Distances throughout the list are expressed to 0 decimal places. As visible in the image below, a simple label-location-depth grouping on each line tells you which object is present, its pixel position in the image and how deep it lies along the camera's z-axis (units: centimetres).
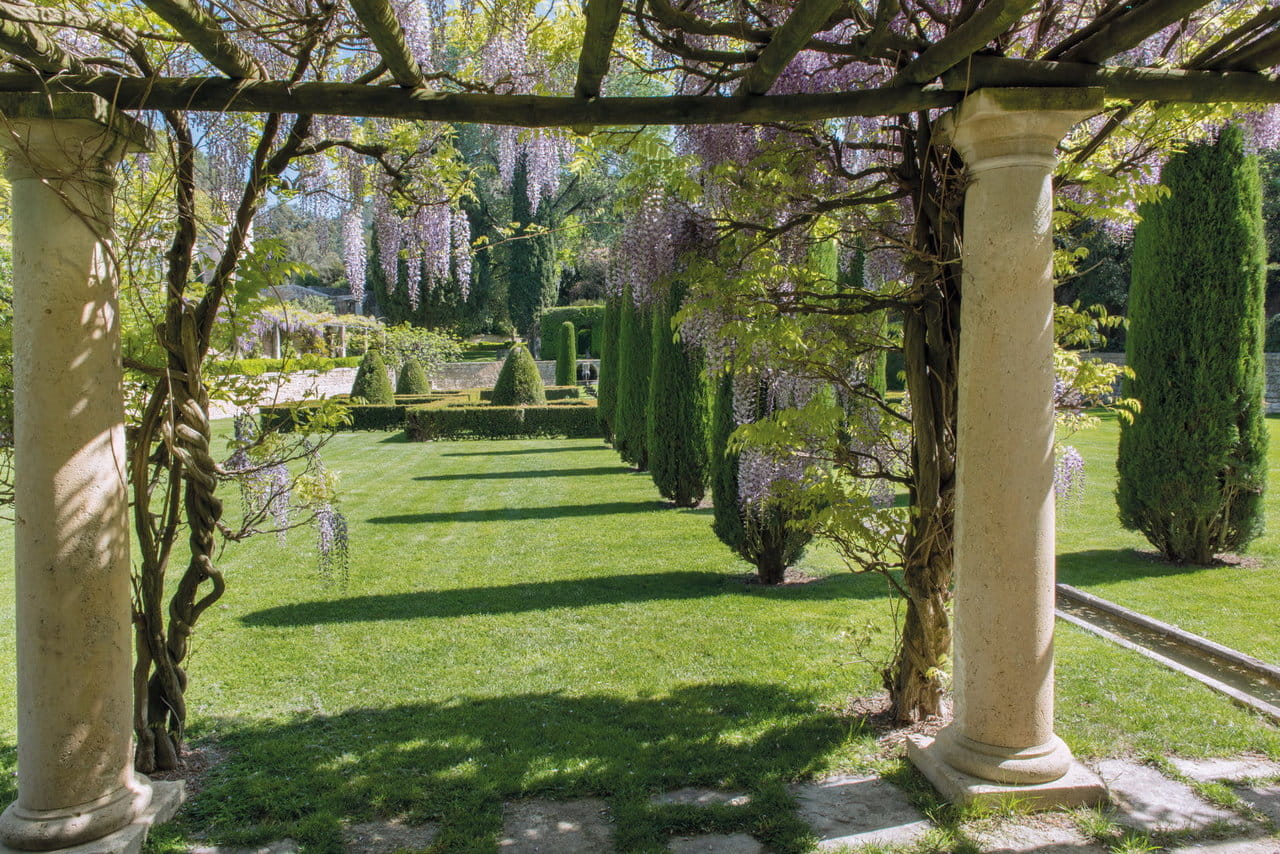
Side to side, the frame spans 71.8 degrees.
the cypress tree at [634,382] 1327
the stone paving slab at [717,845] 291
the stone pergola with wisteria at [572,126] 264
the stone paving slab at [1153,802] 300
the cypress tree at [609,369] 1739
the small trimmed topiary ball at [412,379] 2652
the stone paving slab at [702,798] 328
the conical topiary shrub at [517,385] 2131
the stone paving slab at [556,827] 297
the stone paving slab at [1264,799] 308
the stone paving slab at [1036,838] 279
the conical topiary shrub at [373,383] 2341
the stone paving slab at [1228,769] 340
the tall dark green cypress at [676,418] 982
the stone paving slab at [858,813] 295
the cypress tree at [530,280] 3772
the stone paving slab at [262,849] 298
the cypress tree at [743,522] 701
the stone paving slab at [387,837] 299
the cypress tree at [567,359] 2897
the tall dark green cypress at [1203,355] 710
